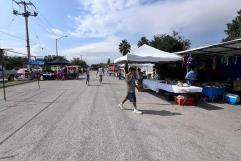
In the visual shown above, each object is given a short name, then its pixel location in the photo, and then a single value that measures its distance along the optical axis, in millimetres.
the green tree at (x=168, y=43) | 32266
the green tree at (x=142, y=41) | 43741
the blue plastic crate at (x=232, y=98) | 7097
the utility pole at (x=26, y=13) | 22086
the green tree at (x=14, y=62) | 44561
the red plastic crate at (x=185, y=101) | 6781
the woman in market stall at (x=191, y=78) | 7706
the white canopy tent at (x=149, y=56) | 8421
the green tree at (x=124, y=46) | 50218
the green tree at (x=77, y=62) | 68570
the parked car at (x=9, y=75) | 20695
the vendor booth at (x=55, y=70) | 20892
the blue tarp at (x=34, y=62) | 22284
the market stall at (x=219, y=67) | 7547
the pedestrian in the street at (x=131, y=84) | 5893
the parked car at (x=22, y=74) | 23920
